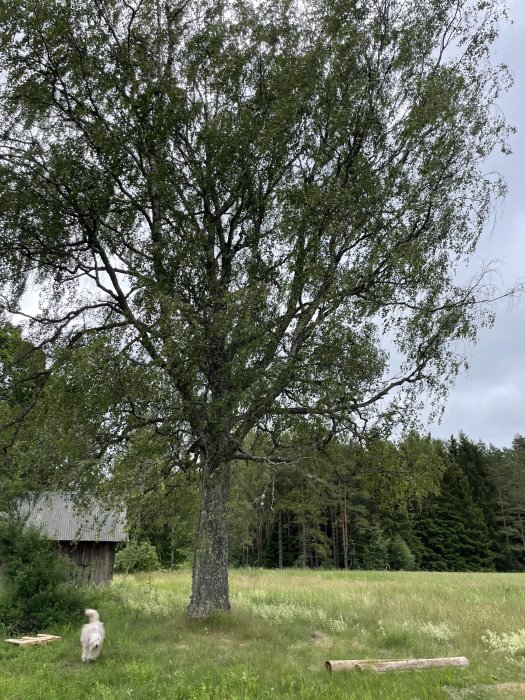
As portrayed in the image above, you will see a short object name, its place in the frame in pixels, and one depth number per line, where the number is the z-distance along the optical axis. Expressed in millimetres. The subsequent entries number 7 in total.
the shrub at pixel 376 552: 53250
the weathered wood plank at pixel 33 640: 9911
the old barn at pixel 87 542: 24566
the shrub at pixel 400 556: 53375
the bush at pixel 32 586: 11891
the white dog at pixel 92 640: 8906
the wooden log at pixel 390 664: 8273
